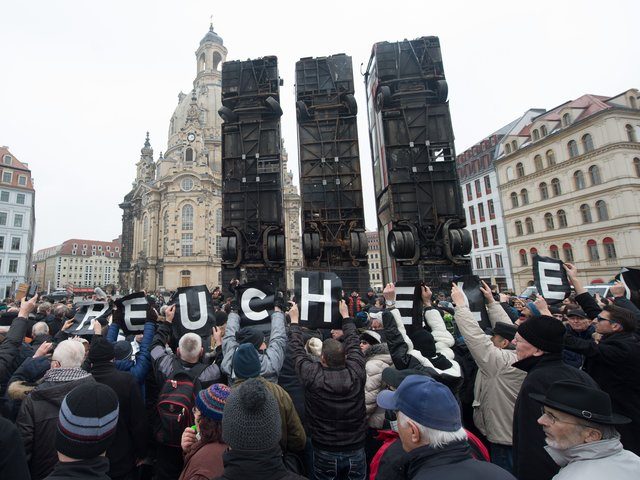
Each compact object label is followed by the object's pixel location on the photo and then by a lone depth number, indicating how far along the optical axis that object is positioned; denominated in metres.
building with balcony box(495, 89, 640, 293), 25.21
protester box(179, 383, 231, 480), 2.20
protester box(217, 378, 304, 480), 1.76
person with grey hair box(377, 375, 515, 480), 1.62
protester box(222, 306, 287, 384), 3.45
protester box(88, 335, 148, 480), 3.17
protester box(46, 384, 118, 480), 1.84
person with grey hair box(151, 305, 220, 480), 3.24
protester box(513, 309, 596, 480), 2.58
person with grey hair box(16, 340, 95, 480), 2.73
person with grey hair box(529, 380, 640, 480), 1.68
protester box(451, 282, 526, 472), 3.39
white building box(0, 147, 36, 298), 41.34
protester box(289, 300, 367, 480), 3.22
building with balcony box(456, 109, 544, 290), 35.00
